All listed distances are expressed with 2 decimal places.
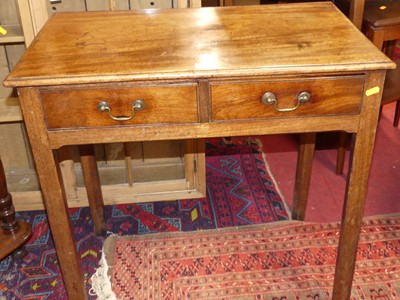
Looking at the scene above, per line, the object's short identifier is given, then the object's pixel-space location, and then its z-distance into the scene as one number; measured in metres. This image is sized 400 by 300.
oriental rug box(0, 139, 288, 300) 2.13
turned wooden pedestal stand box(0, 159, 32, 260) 2.05
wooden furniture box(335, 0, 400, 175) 2.35
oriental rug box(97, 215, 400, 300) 2.04
